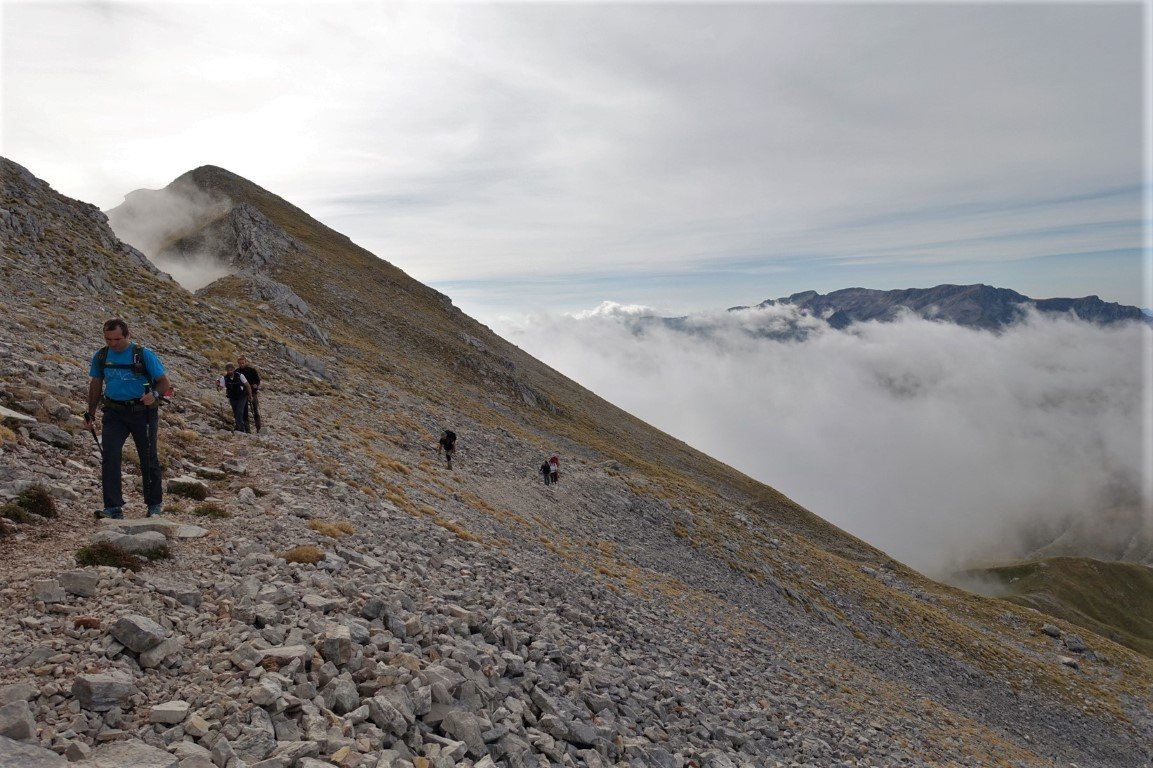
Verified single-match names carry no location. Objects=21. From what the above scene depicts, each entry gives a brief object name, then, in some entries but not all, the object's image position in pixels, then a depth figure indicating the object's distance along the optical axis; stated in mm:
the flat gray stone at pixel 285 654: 8266
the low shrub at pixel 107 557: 9359
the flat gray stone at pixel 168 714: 6918
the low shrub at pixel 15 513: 10211
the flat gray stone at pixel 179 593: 9164
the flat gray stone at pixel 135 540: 10039
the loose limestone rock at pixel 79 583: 8511
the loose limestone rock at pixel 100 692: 6809
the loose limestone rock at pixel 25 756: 5793
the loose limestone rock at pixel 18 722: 6105
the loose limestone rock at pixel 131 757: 6215
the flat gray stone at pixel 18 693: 6469
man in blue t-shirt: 11711
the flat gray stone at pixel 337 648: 8883
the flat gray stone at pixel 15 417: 13320
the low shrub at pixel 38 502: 10727
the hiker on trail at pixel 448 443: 35062
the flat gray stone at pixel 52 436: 13492
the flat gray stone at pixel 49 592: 8180
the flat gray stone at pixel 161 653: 7684
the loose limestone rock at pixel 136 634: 7754
